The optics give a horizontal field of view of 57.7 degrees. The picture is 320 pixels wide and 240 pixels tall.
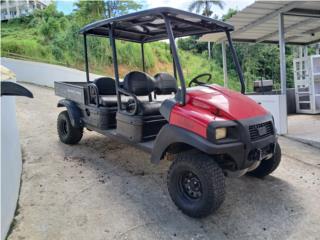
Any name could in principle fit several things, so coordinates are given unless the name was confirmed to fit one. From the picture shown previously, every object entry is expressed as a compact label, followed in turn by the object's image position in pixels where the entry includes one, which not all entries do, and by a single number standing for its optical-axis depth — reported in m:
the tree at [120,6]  18.78
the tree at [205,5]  23.12
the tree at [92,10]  18.47
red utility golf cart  2.66
